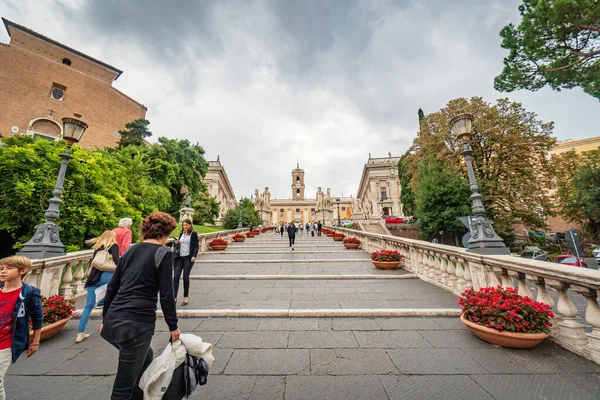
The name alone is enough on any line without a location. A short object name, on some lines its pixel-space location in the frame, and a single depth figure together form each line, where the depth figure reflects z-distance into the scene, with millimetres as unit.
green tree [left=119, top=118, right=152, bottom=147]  24516
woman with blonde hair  3326
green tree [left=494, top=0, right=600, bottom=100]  7985
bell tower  88438
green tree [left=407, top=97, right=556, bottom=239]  17398
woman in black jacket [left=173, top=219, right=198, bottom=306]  4973
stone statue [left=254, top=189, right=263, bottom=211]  41219
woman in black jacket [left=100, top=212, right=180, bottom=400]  1798
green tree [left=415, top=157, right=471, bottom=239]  19891
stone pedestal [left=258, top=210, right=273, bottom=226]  41747
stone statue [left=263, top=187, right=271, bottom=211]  43625
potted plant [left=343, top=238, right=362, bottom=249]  13445
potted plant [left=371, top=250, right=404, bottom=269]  7656
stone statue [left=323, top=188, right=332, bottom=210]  39094
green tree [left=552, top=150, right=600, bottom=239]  20516
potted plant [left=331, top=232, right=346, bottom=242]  17858
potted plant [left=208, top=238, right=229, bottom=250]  12969
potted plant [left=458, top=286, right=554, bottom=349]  2797
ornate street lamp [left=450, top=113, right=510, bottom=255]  4670
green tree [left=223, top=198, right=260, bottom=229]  32250
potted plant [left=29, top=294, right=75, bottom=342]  3258
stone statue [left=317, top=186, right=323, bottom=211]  39975
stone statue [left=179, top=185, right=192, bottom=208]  23744
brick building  20438
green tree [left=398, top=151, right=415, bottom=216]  36562
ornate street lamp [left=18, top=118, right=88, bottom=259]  4680
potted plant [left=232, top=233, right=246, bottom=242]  17734
